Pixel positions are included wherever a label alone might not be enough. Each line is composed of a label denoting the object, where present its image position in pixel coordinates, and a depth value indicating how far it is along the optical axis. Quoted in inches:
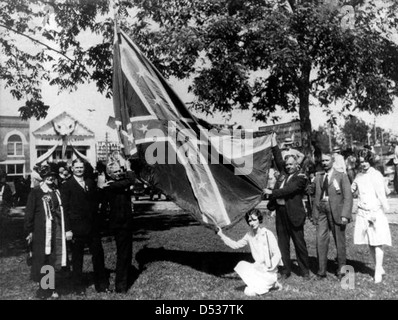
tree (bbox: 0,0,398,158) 489.1
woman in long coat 269.3
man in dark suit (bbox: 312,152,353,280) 291.0
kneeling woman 259.3
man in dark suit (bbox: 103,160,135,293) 273.1
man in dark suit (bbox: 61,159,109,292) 269.7
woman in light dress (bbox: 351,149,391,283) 284.0
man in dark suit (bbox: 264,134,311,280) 291.4
